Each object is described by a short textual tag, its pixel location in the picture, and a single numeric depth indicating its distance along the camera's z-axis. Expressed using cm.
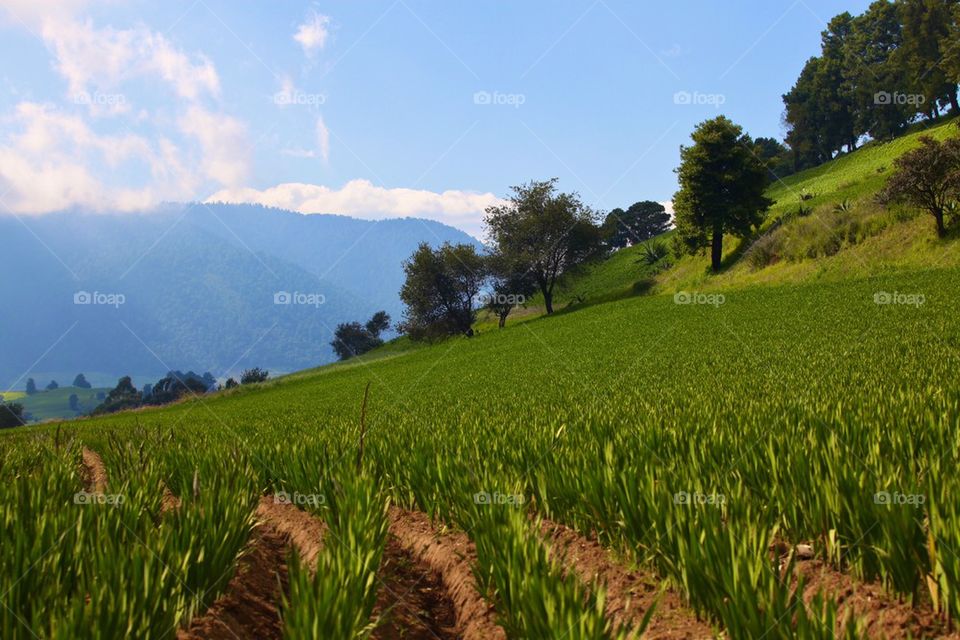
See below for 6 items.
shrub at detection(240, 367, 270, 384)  7506
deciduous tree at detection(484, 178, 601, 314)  6631
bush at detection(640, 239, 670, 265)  7319
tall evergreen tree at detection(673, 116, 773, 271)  5181
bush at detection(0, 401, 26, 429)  8594
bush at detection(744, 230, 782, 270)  4634
